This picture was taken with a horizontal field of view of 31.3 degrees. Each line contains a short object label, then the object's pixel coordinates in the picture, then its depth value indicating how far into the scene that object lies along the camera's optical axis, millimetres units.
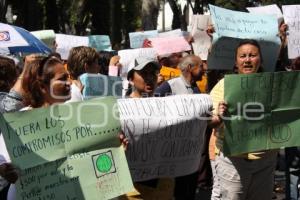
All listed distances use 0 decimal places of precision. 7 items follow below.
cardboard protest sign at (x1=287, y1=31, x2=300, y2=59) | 4855
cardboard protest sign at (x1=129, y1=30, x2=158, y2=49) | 8703
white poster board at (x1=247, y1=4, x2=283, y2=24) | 5655
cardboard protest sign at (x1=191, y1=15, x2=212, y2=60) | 6385
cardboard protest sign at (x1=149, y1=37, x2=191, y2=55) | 7010
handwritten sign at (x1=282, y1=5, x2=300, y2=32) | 5034
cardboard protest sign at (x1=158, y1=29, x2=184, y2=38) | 7755
